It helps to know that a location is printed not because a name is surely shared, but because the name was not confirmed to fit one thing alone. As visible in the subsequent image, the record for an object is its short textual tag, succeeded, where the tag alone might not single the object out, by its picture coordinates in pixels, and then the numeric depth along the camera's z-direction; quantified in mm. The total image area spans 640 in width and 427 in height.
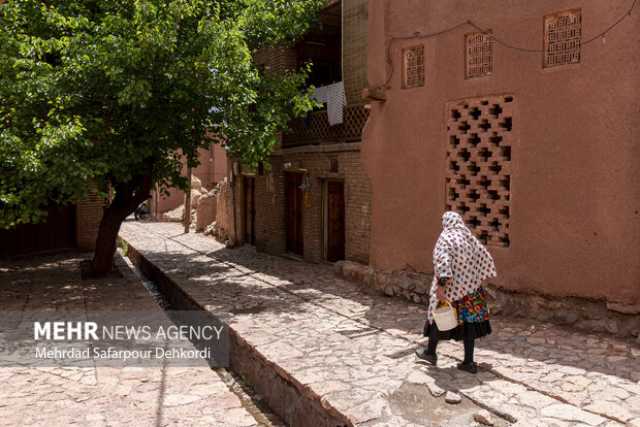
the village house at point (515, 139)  6512
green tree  8695
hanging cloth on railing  12500
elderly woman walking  5414
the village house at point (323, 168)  12094
